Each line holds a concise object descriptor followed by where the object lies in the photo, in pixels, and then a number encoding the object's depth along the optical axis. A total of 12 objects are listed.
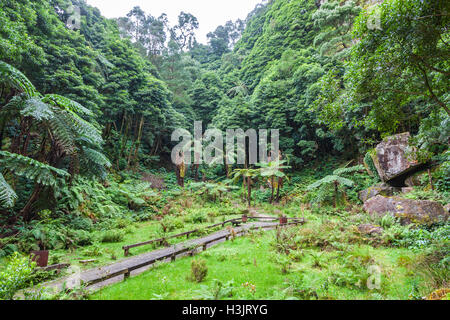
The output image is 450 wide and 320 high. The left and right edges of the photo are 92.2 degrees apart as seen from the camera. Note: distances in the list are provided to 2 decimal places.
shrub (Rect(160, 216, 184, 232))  10.19
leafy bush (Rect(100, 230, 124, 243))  8.62
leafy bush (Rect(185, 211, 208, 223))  12.53
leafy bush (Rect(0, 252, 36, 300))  3.49
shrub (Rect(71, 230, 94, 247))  7.86
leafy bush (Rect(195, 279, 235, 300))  3.92
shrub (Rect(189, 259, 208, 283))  5.05
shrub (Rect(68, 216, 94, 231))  9.05
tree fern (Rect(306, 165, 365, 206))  14.55
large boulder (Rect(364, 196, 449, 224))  8.02
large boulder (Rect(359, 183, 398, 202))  13.13
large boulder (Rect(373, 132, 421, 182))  12.55
